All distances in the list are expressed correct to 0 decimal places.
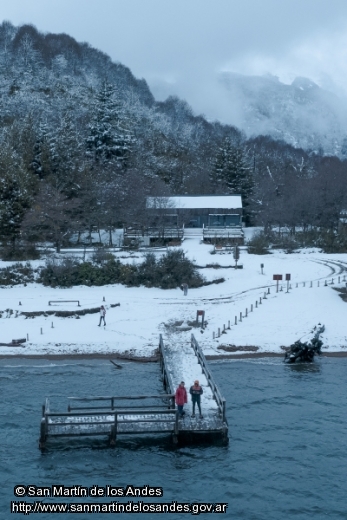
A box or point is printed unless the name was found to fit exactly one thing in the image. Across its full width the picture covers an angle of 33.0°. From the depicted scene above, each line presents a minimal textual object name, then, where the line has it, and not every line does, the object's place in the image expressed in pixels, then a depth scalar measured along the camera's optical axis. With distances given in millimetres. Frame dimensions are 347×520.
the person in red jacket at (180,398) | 21375
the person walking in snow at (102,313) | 35094
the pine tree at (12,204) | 49375
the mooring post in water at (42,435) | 20438
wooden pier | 20953
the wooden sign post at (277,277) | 41744
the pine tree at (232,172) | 74438
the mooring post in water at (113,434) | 20906
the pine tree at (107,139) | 74312
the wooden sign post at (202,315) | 35050
